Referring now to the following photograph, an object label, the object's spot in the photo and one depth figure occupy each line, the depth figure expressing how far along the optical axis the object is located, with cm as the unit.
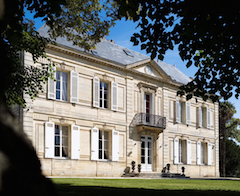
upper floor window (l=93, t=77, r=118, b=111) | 2013
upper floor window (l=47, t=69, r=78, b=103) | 1803
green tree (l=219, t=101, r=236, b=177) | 3453
